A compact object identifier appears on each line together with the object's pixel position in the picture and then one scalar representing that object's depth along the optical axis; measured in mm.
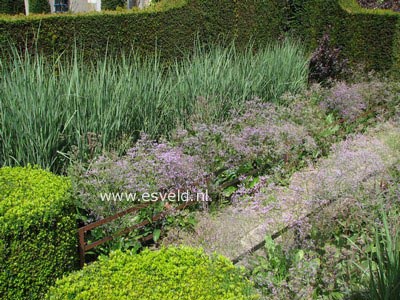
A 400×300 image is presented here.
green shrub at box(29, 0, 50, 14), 15445
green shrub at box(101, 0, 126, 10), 15305
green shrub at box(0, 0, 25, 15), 14236
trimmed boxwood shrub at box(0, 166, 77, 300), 2482
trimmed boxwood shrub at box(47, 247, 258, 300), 2043
